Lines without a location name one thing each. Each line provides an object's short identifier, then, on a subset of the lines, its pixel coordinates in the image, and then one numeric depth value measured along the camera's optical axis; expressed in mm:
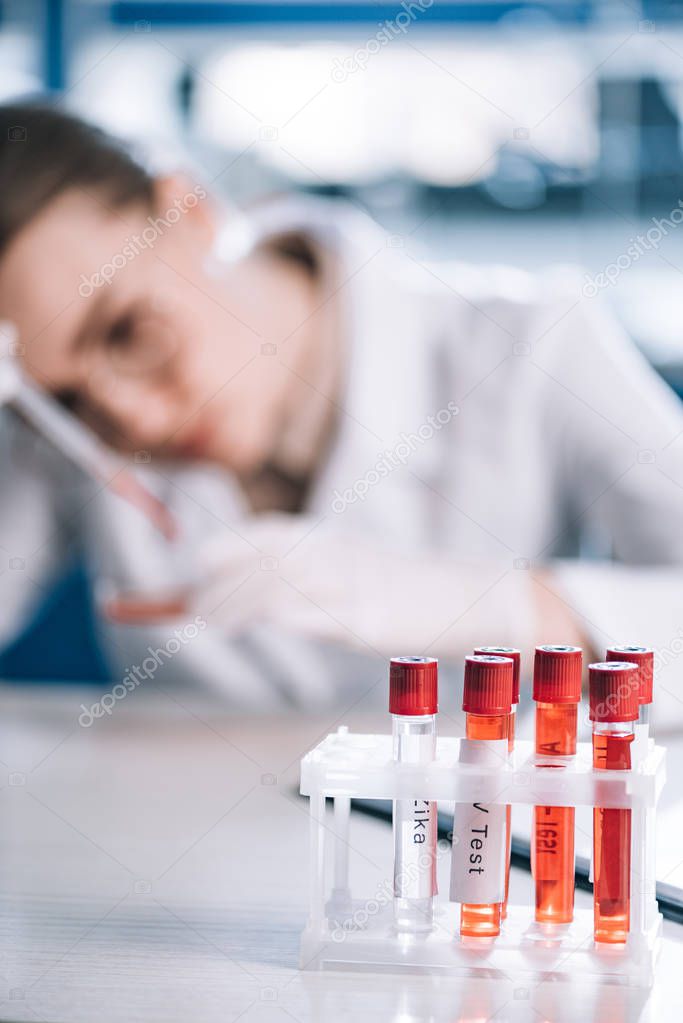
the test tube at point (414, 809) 865
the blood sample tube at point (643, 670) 878
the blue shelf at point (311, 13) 1746
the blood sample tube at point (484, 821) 859
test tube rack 855
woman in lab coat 1521
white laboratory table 848
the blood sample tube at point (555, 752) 864
